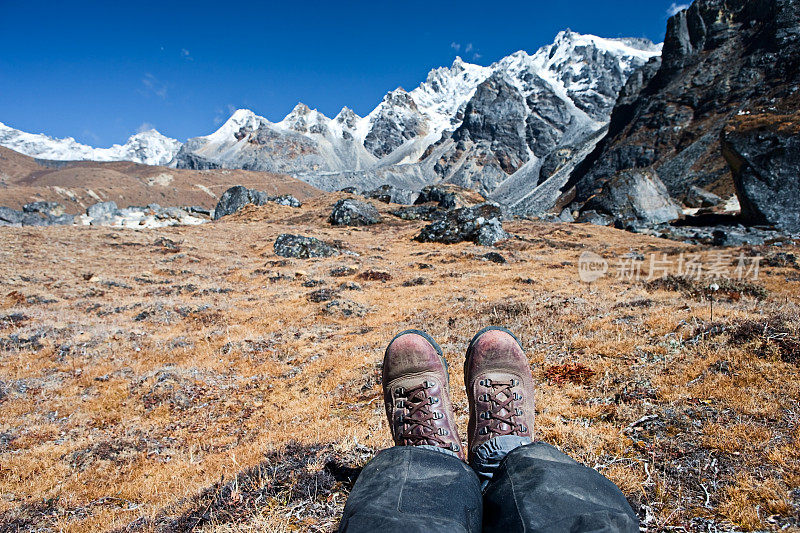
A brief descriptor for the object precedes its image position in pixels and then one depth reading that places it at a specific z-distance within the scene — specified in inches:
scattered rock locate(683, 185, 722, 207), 1784.0
